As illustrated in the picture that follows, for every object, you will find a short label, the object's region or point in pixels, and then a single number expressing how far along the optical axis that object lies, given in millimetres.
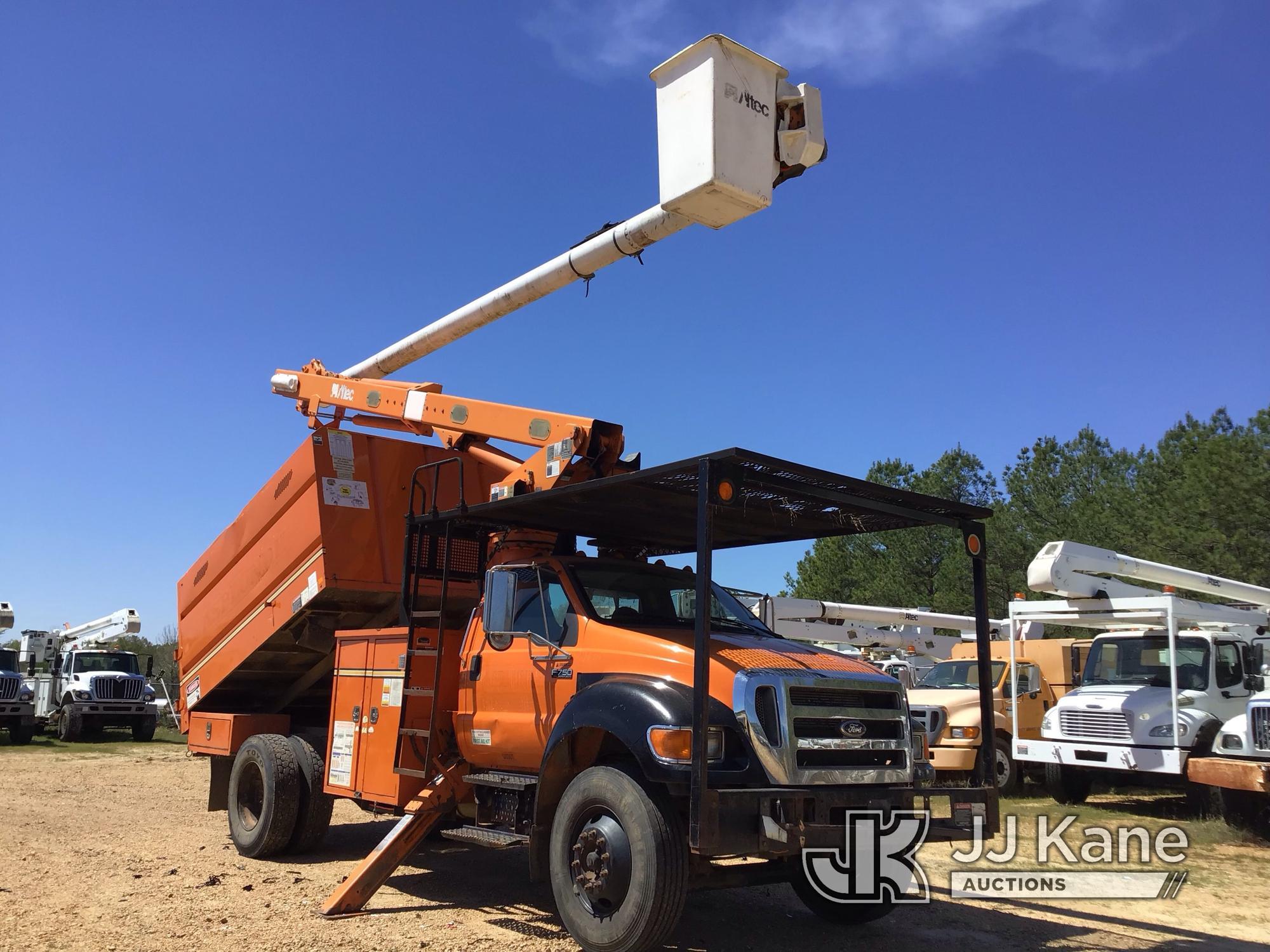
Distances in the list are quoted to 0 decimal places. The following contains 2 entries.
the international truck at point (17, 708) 24125
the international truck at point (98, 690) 25484
